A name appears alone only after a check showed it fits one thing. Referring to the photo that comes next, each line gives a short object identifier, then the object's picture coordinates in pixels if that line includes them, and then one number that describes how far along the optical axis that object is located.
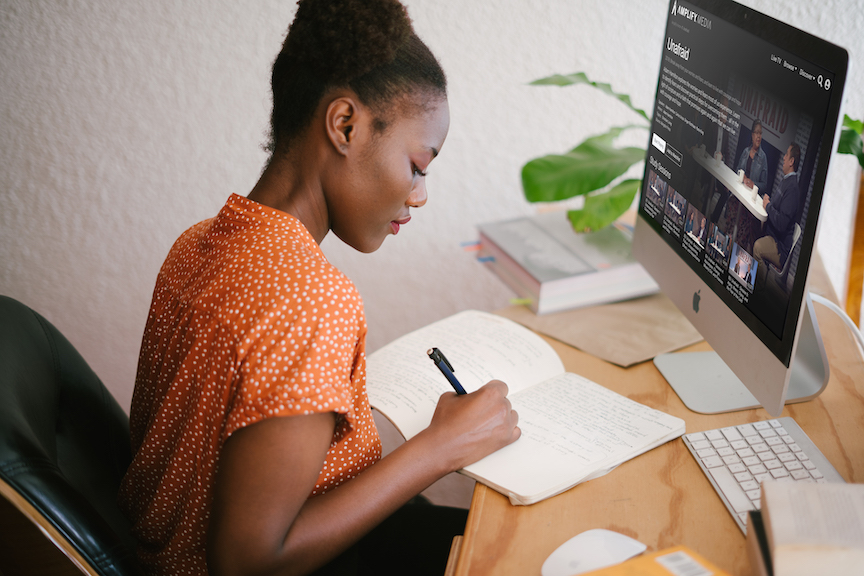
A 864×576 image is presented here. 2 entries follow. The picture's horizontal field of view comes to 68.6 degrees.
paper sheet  0.96
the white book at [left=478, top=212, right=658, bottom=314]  1.07
